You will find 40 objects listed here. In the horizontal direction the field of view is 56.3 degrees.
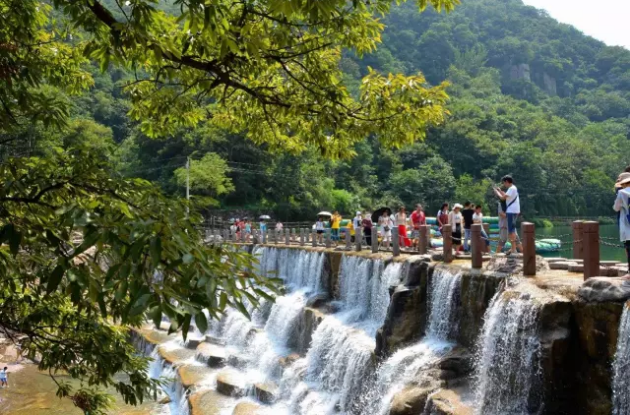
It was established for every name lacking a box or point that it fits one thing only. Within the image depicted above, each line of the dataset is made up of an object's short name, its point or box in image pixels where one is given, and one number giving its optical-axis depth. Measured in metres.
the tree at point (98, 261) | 2.31
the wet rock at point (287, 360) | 15.59
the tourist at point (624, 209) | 7.44
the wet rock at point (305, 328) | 16.50
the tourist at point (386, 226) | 17.81
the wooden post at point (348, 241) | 19.48
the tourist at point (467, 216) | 14.71
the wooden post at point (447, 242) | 12.73
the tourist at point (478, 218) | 14.20
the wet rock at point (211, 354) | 17.17
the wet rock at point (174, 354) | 18.12
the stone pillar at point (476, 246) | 11.44
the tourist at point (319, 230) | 24.42
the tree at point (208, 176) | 40.72
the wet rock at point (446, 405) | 8.79
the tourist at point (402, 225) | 17.77
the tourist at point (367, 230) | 20.15
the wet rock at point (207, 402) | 13.30
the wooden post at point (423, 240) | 14.88
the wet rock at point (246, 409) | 12.84
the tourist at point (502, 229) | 11.86
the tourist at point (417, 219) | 17.59
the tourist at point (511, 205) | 11.16
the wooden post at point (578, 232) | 8.59
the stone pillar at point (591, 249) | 8.20
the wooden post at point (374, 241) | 17.48
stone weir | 8.09
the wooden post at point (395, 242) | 15.52
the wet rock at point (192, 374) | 15.57
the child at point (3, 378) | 17.95
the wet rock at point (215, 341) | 19.52
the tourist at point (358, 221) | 21.78
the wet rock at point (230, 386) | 14.51
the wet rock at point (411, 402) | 9.52
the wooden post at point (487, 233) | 14.12
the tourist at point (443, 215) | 16.48
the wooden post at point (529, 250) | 9.76
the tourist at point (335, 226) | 23.92
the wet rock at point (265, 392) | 13.87
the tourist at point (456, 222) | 14.81
